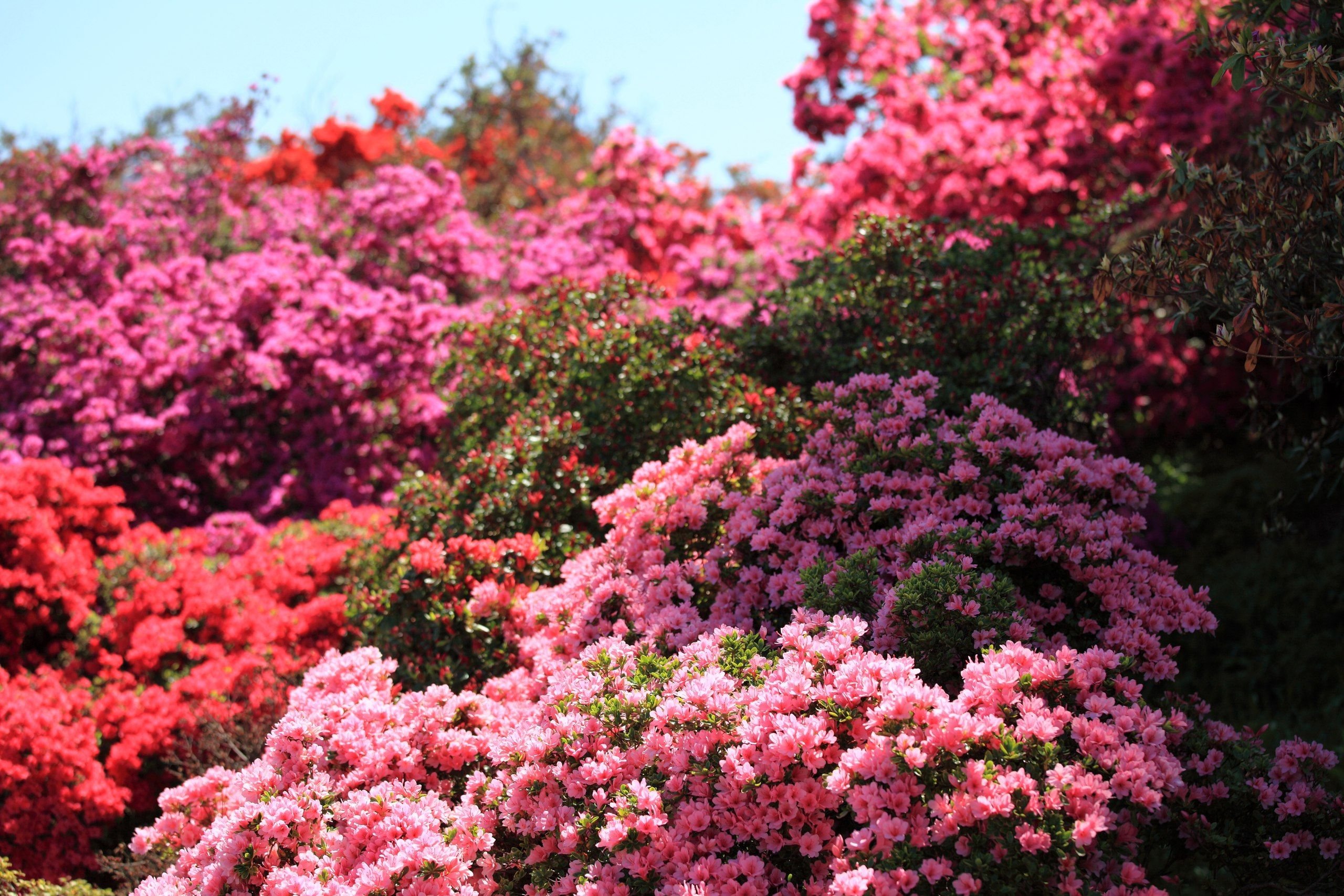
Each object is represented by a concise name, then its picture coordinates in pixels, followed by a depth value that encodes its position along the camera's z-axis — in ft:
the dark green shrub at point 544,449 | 15.90
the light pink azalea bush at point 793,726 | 9.04
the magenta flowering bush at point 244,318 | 26.30
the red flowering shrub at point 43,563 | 19.65
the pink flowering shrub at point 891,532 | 12.04
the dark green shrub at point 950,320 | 17.79
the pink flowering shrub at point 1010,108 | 28.73
